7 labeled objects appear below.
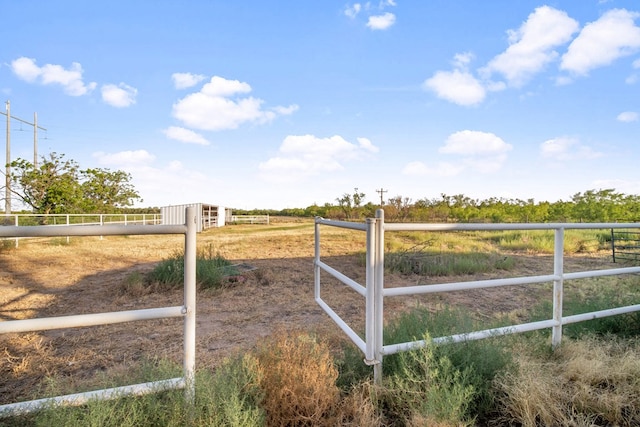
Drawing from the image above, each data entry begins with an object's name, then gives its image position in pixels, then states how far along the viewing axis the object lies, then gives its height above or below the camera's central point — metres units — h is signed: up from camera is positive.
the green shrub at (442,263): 7.20 -1.22
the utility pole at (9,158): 18.17 +2.97
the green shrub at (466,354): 2.00 -0.95
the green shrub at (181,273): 5.56 -1.13
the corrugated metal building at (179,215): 26.60 -0.56
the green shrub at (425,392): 1.63 -1.00
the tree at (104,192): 23.05 +1.24
